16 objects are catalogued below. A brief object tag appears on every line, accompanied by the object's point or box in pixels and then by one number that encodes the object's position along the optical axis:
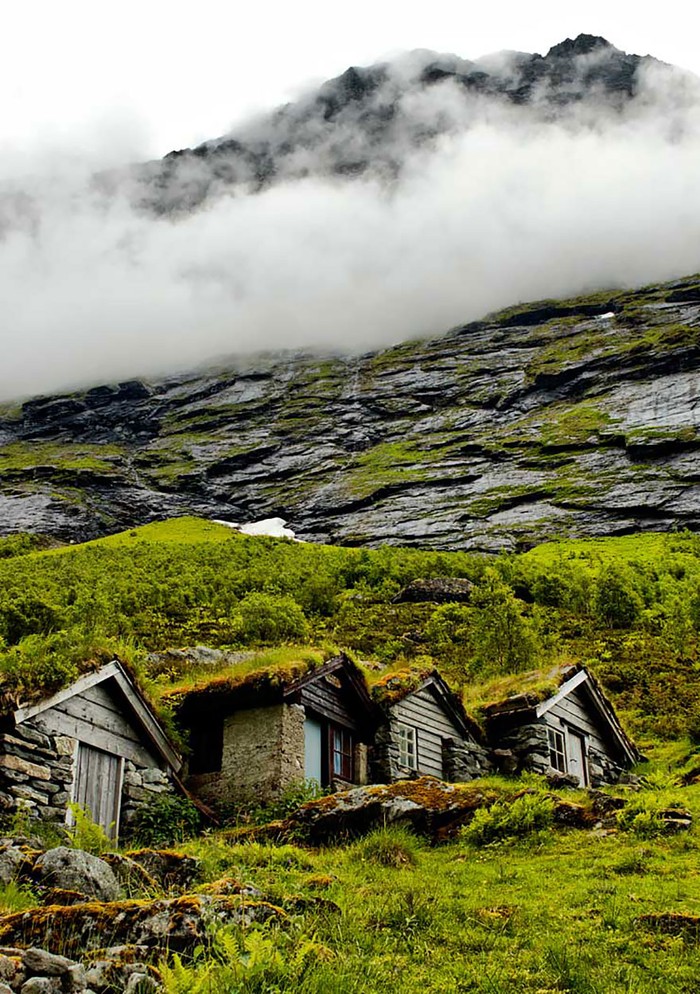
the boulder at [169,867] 13.99
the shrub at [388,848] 17.52
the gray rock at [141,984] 9.17
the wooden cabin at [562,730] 27.53
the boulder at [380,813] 19.91
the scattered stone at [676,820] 18.30
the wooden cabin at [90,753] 18.42
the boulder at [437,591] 64.12
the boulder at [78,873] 12.41
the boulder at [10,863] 12.69
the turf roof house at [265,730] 23.23
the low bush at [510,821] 18.88
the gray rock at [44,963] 9.05
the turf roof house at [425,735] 26.42
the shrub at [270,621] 47.12
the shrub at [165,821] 20.38
